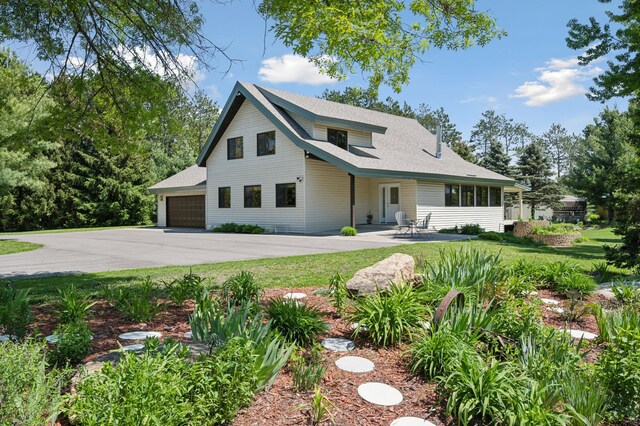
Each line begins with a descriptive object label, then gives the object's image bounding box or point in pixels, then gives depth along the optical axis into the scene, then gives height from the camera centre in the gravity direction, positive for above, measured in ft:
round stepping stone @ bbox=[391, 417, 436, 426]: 8.85 -4.40
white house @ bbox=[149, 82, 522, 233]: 68.49 +6.82
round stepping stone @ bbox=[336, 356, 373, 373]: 11.27 -4.12
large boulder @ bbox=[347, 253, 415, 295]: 16.21 -2.49
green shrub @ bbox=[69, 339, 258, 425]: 7.20 -3.25
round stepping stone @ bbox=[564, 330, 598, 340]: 13.95 -4.16
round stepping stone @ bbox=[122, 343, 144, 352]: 11.22 -3.58
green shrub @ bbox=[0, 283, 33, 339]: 12.59 -3.05
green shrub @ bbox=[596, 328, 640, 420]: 9.30 -3.76
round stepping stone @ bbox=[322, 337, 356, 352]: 12.62 -3.98
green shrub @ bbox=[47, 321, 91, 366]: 10.31 -3.23
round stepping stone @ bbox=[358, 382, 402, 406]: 9.73 -4.28
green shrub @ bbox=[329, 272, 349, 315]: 15.58 -3.03
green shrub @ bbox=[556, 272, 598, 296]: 19.07 -3.31
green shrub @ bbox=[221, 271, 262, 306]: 16.83 -2.98
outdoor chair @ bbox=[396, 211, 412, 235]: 60.64 -1.37
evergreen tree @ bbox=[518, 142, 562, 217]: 125.39 +9.59
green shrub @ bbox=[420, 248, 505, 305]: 15.27 -2.57
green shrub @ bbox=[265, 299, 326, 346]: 12.63 -3.33
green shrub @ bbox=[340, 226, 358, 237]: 61.00 -2.74
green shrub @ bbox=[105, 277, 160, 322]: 14.78 -3.29
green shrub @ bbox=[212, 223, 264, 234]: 71.82 -2.58
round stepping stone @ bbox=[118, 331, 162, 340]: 12.86 -3.72
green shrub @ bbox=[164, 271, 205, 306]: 16.82 -3.02
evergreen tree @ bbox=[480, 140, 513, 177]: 131.03 +16.11
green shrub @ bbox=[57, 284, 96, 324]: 13.42 -3.00
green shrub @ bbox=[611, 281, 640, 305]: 17.35 -3.49
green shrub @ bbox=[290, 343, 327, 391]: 9.86 -3.79
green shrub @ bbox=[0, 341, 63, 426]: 7.21 -3.19
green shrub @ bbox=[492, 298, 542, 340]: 12.07 -3.25
